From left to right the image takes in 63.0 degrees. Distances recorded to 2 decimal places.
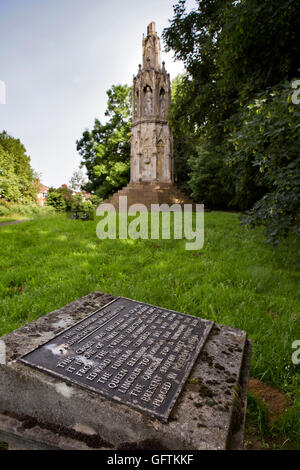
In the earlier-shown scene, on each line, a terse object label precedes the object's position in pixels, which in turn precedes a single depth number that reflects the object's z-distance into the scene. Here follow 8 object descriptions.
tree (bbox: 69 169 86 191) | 38.00
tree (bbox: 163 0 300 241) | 4.84
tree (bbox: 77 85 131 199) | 26.97
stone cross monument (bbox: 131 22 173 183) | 17.31
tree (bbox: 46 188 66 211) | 28.45
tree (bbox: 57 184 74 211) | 30.44
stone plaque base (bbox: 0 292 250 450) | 1.30
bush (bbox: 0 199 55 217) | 17.97
